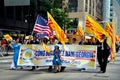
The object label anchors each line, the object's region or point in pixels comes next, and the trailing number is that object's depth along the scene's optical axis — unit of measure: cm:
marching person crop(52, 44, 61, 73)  1736
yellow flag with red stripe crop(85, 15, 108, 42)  1894
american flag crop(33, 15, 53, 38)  1856
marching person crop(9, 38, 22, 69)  1836
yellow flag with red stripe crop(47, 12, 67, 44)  1806
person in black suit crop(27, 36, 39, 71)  1890
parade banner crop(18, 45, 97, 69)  1791
